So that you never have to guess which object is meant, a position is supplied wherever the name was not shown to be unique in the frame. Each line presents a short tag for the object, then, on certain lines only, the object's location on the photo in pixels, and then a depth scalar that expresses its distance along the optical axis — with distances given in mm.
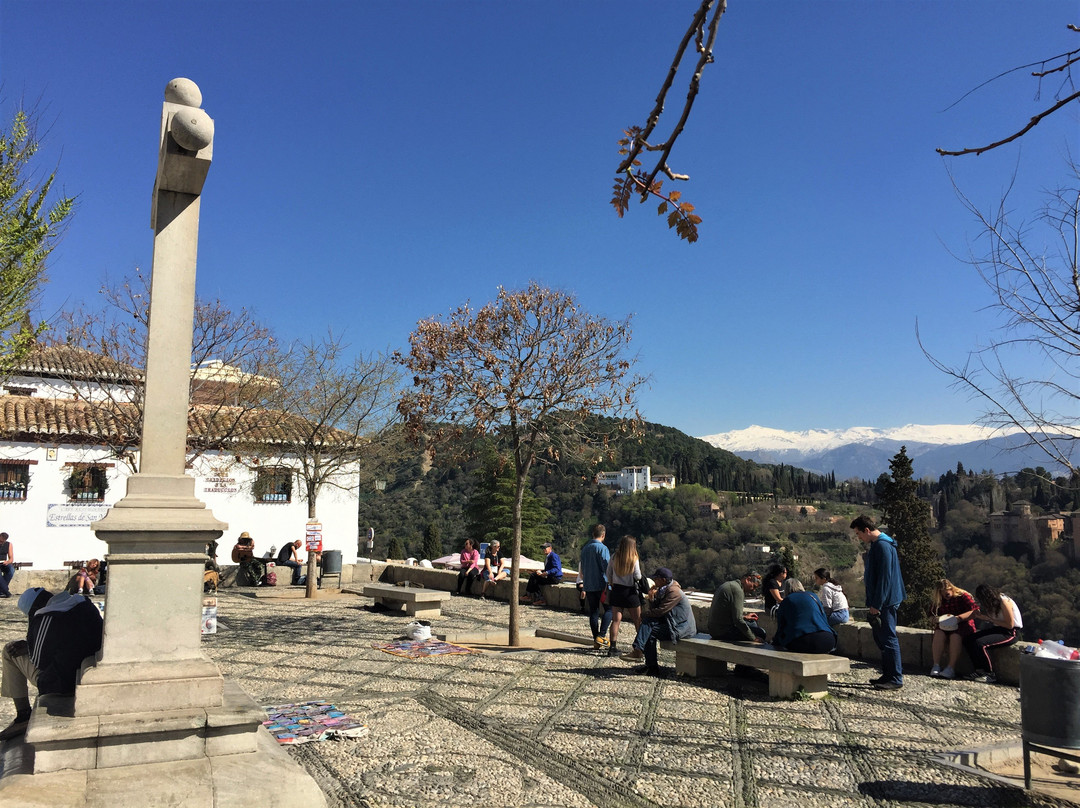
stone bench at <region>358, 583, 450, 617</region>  12531
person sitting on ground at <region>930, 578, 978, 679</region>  7656
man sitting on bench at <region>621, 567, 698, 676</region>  7723
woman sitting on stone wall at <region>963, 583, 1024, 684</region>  7488
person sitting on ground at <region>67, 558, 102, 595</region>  11351
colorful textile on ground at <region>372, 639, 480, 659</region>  8875
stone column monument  3475
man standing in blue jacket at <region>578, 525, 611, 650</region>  9367
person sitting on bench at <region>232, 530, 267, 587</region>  18344
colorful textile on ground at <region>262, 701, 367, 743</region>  5266
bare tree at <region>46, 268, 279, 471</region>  16469
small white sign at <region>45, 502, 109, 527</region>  23172
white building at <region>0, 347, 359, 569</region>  22781
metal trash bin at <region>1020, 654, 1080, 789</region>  4277
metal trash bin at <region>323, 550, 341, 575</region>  18781
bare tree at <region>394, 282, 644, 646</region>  9617
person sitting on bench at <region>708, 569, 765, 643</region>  7641
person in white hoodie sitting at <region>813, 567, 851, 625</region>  8438
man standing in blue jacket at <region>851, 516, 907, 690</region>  6965
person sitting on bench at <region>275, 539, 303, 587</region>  18750
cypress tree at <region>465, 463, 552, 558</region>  47094
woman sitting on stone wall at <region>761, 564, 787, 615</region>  9203
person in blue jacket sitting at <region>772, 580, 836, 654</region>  6973
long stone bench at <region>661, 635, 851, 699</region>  6543
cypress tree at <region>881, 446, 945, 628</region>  27703
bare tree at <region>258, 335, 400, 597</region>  17469
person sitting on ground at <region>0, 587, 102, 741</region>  4012
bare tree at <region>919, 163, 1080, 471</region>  5035
